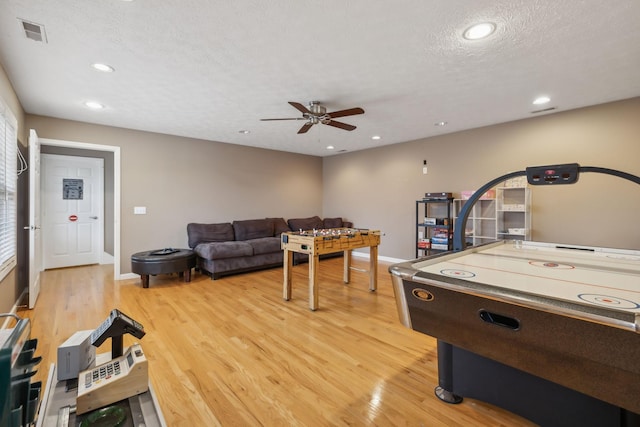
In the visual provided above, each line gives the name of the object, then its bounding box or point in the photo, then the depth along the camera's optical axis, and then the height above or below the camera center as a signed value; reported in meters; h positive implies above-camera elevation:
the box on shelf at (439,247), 4.95 -0.58
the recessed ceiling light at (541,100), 3.45 +1.38
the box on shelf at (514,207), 4.27 +0.10
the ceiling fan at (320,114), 3.25 +1.15
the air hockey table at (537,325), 1.00 -0.45
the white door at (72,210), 5.43 +0.05
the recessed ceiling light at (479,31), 2.09 +1.35
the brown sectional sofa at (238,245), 4.74 -0.56
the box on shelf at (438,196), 4.98 +0.30
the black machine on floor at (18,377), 0.70 -0.47
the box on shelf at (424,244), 5.09 -0.54
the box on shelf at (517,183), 4.27 +0.46
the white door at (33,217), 3.35 -0.05
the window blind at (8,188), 2.76 +0.25
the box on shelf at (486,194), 4.57 +0.31
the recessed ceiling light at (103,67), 2.64 +1.34
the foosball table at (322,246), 3.30 -0.41
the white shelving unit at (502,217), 4.31 -0.06
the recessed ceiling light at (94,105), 3.59 +1.36
